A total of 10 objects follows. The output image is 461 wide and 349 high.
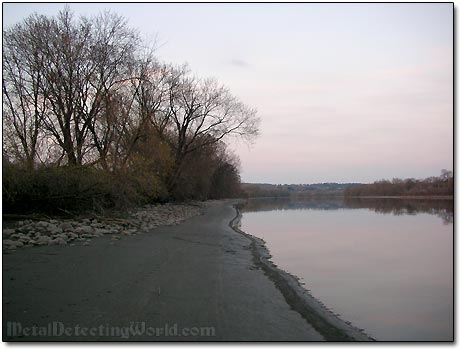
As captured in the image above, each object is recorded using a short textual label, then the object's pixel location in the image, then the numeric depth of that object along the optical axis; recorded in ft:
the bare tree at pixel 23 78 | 71.72
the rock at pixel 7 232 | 45.14
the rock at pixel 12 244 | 39.56
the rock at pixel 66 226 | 51.55
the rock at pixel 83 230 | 50.65
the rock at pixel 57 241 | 43.31
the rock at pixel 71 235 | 47.60
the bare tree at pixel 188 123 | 122.93
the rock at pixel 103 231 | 53.88
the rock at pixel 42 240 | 42.45
